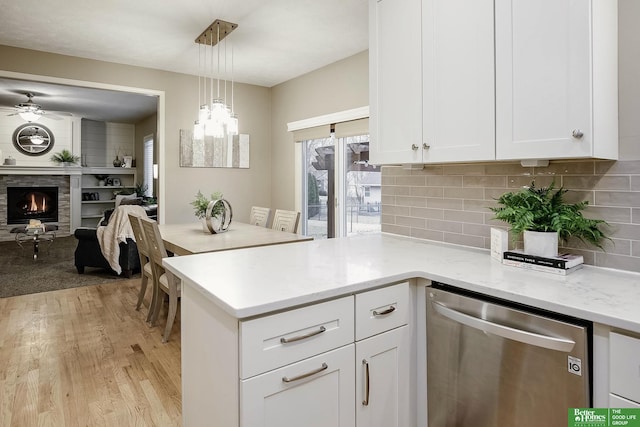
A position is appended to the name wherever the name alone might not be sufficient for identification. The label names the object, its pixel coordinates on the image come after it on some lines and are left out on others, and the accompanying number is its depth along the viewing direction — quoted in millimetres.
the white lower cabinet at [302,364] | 1126
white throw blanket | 4719
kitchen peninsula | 1102
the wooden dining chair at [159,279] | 2969
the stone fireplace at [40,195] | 8062
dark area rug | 4527
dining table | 2885
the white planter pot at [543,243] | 1540
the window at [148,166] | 8664
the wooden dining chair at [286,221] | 3846
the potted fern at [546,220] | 1511
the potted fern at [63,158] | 8297
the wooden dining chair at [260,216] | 4449
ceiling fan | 5773
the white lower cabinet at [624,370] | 1017
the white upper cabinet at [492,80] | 1369
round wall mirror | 7996
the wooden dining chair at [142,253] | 3408
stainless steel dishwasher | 1120
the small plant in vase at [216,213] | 3535
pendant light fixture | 3344
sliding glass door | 4297
